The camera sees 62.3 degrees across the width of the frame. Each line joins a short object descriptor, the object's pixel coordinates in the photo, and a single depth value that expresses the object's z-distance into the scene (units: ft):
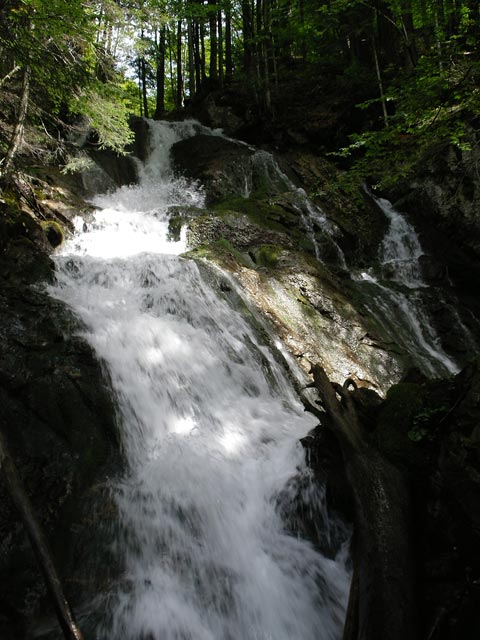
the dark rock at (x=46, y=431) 10.86
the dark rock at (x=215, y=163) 46.60
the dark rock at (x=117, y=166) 48.19
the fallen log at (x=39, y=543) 7.08
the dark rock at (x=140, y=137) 55.21
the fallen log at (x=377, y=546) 7.45
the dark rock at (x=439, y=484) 7.22
